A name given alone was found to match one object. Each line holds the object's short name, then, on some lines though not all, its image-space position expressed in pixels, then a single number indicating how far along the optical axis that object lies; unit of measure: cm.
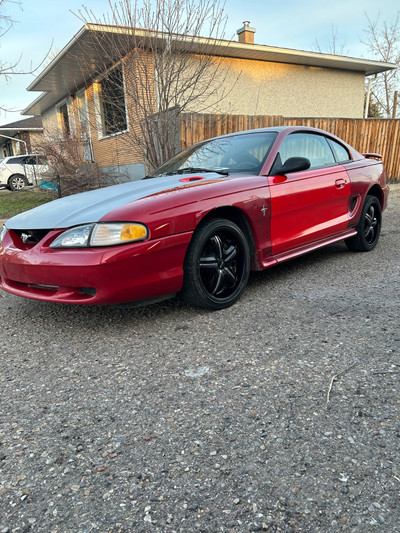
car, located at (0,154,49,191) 1697
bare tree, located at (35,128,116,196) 1012
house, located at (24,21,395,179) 1111
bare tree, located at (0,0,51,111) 870
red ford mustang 261
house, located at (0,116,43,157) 2748
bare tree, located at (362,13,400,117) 2473
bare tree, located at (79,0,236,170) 708
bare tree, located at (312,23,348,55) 2245
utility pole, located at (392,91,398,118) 2283
